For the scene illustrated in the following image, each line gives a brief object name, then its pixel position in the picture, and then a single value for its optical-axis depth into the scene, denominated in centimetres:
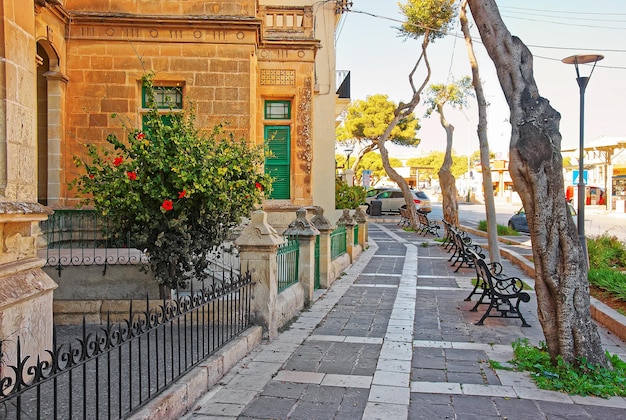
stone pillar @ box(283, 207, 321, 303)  938
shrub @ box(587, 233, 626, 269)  1257
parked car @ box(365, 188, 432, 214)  3738
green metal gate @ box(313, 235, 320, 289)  1101
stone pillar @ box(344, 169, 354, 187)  2961
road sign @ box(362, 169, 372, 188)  3238
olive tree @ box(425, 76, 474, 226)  2173
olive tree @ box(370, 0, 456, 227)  2467
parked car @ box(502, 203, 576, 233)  2592
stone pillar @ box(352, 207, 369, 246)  1802
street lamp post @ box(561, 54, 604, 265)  1114
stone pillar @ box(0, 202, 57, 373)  447
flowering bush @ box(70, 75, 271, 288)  657
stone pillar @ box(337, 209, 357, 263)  1482
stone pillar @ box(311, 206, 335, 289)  1117
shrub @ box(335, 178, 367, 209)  2286
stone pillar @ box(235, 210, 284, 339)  709
